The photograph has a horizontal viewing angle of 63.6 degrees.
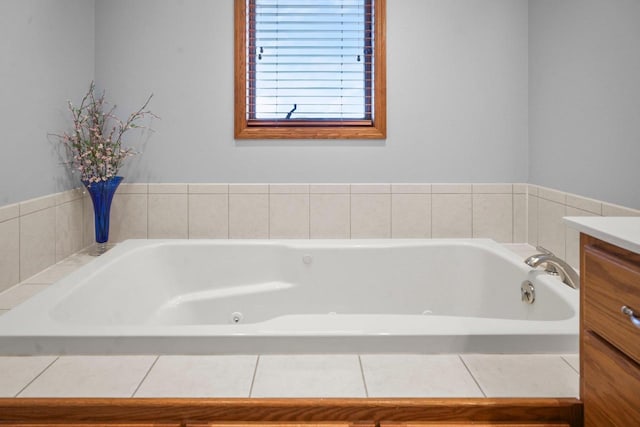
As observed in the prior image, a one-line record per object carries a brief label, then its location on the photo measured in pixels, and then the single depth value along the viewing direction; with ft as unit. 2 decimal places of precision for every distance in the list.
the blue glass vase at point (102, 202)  8.32
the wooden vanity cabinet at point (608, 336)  3.05
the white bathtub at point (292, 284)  6.36
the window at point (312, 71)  9.06
